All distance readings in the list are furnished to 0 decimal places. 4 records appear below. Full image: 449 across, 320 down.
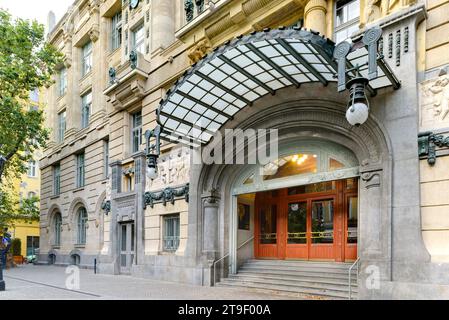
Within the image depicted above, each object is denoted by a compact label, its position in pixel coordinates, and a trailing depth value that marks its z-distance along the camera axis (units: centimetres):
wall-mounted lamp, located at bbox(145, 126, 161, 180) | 1367
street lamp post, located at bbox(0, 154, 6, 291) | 1222
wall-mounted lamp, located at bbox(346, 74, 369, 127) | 769
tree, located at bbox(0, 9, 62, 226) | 2200
